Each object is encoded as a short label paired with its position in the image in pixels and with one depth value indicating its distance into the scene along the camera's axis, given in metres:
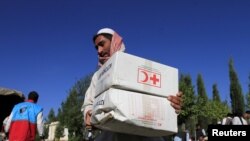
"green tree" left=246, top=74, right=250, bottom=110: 34.50
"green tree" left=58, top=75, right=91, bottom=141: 35.58
